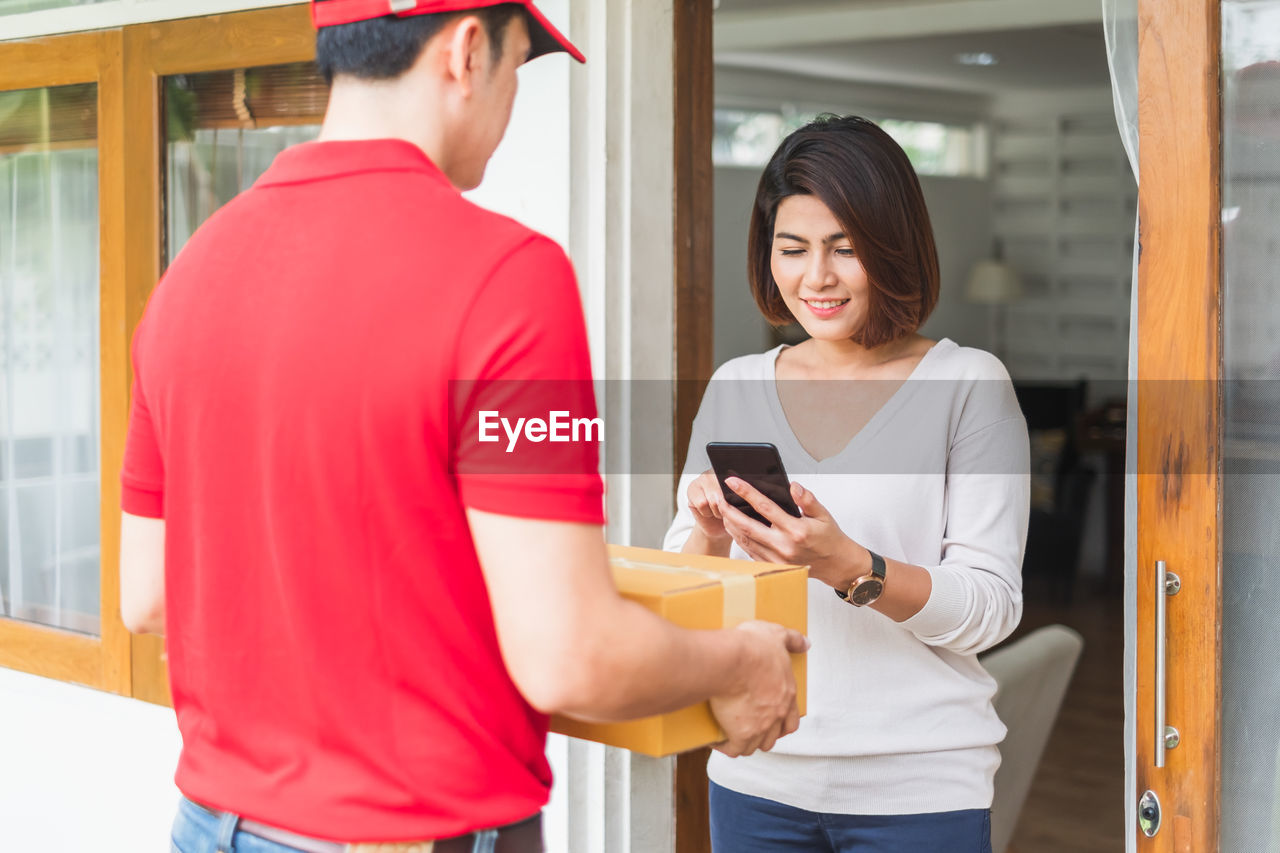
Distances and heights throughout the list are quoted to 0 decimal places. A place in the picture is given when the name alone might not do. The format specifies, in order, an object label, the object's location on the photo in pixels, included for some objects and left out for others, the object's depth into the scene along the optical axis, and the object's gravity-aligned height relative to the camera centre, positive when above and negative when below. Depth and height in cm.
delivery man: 282 -11
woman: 349 -19
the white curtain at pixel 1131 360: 355 +2
